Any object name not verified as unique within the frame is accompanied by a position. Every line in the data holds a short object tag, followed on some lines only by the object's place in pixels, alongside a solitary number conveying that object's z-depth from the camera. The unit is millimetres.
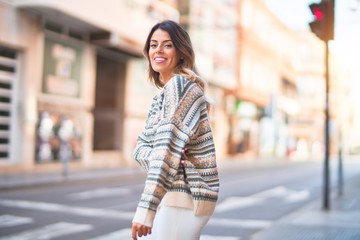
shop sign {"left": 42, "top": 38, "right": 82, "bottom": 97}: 20078
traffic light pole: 9766
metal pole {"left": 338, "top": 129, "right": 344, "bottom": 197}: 12910
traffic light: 8859
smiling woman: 2168
